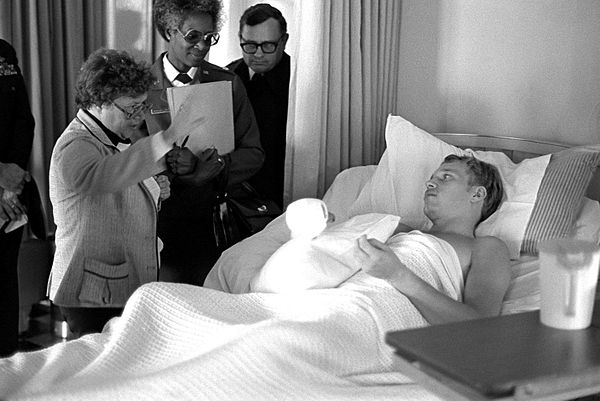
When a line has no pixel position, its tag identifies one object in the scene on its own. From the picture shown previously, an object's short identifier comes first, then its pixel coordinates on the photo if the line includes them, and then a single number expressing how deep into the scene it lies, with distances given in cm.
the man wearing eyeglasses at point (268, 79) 296
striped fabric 249
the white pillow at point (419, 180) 254
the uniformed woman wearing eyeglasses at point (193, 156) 266
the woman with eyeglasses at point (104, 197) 212
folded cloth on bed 208
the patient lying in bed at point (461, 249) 190
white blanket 158
